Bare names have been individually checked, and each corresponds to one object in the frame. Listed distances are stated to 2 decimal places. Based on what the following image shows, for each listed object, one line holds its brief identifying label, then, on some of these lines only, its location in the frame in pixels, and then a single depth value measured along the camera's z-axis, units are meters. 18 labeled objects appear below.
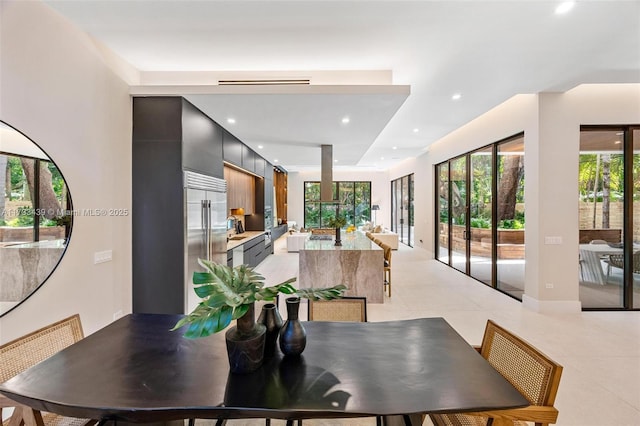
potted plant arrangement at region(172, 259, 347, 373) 1.10
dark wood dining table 1.02
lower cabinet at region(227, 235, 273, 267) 4.98
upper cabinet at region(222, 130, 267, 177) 4.78
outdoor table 4.02
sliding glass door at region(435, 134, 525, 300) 4.61
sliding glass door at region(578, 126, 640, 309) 3.88
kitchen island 4.45
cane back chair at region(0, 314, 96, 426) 1.24
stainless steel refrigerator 3.44
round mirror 1.96
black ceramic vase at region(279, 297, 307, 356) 1.32
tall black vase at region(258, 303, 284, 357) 1.36
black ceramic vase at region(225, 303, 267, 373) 1.21
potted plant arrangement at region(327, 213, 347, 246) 4.98
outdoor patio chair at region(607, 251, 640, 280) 3.87
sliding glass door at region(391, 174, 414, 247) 10.06
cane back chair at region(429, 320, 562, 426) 1.13
